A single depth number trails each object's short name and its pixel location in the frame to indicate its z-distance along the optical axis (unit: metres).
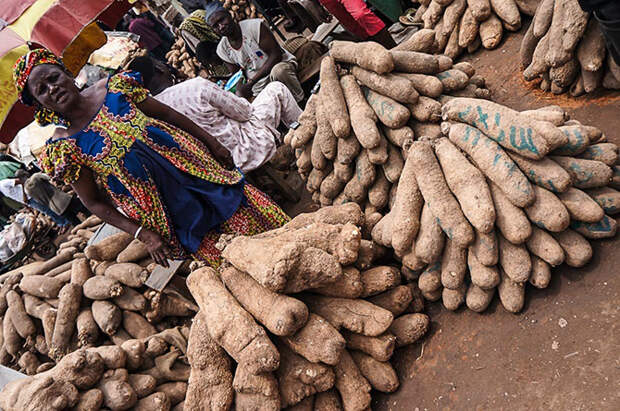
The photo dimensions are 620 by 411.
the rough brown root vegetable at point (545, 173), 2.11
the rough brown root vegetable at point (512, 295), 2.22
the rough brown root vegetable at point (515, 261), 2.17
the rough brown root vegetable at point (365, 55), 2.84
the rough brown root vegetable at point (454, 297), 2.45
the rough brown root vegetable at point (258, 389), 2.11
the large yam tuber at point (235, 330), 2.08
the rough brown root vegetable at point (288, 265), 2.13
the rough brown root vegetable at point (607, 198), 2.21
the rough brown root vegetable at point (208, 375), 2.23
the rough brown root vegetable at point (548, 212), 2.08
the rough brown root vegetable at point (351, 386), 2.27
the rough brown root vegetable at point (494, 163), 2.12
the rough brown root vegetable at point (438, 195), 2.21
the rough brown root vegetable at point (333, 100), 2.99
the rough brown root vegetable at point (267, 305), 2.13
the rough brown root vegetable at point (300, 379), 2.21
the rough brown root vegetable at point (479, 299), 2.33
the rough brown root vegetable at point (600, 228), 2.19
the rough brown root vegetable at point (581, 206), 2.11
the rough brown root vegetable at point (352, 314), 2.29
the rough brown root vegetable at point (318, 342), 2.13
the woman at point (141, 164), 2.74
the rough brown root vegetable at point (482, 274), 2.24
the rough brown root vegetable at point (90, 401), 2.64
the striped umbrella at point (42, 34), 4.71
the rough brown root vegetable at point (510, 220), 2.11
